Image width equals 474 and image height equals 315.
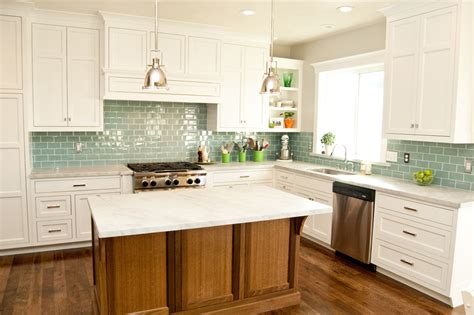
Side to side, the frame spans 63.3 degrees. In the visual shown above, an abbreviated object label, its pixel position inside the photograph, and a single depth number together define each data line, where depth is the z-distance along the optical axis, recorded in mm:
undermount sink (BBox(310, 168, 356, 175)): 5037
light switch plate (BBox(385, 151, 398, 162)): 4406
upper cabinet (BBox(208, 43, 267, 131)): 5320
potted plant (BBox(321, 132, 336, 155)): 5395
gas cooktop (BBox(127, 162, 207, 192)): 4551
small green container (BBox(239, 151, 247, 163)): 5791
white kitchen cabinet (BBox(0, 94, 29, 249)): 4148
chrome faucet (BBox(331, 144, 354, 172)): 5012
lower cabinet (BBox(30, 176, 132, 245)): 4316
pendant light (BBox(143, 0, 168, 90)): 2621
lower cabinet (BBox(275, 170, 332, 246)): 4578
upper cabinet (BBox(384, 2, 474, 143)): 3391
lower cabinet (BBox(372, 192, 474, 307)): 3234
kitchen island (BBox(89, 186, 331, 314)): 2578
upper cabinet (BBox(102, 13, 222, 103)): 4559
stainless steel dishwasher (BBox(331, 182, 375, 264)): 3990
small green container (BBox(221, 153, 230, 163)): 5668
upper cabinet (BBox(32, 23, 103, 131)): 4395
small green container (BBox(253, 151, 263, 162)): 5895
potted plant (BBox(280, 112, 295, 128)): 5965
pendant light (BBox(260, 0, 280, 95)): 3043
